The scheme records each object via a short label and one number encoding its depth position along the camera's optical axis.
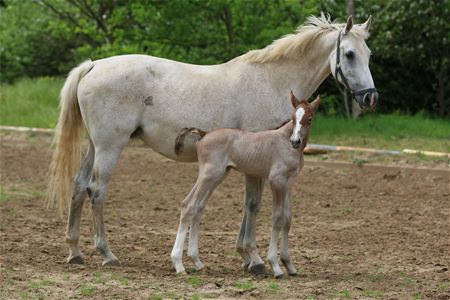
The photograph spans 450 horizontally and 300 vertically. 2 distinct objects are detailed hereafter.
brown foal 14.48
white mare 15.23
